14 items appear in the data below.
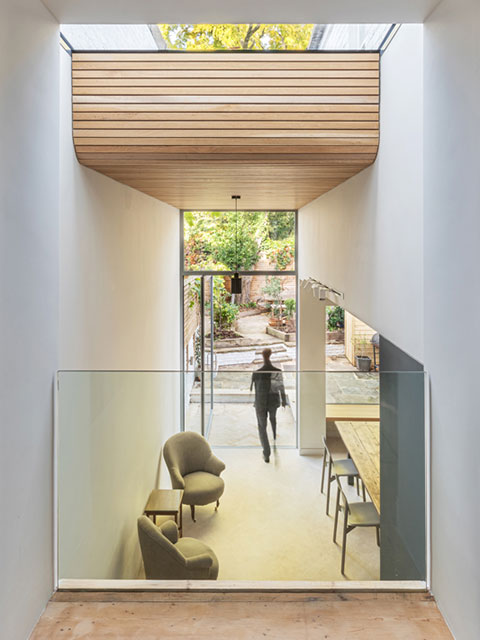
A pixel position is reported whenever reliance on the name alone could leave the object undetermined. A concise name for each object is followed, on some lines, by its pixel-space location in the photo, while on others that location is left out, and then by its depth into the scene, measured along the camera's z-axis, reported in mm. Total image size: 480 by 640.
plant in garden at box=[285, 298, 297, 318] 7152
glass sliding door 7008
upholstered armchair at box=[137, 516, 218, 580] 2242
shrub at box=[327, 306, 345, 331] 6586
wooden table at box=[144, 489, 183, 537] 2298
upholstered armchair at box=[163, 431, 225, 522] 2307
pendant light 5820
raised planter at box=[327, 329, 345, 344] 6545
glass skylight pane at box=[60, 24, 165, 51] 2420
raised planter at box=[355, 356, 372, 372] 5642
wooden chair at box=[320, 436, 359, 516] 2291
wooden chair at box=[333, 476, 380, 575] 2252
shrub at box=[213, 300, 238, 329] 7164
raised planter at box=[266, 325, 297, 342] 7121
